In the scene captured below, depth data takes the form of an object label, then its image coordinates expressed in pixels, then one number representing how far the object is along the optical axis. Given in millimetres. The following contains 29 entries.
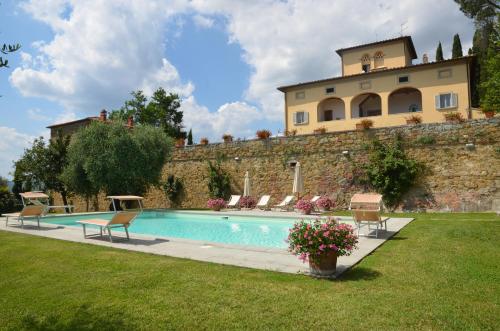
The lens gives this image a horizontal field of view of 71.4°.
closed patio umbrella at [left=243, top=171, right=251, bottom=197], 17353
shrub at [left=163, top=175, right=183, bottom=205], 20766
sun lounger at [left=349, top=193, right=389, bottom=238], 8000
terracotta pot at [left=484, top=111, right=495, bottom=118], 13274
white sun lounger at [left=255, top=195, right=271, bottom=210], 16547
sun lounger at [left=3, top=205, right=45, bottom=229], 10156
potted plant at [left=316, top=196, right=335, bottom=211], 15008
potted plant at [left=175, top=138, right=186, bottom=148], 21062
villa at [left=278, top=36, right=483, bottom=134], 20234
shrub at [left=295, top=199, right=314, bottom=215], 13500
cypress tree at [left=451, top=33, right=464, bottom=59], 28422
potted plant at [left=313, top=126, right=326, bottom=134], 16944
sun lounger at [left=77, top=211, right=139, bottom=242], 7727
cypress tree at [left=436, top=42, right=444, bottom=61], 30047
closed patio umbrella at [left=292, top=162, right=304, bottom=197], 15472
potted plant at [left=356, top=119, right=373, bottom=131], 15352
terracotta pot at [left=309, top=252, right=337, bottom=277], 4617
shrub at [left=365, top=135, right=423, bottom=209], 14195
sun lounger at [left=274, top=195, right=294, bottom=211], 15725
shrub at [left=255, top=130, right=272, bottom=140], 18109
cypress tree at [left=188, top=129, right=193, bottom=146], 33612
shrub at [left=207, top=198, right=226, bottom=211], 15984
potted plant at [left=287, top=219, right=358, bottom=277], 4613
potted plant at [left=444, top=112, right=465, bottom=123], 13691
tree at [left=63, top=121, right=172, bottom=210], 17047
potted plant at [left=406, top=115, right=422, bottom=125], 14702
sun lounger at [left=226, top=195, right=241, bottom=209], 17172
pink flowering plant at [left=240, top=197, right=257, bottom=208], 17047
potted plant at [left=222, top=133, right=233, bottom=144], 19261
